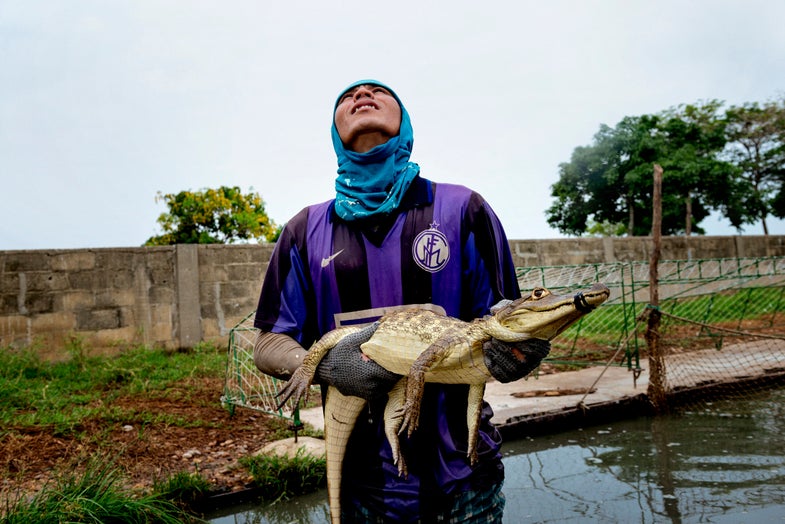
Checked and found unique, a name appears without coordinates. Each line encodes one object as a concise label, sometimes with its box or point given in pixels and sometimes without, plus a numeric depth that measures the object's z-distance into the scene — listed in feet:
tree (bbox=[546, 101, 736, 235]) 80.43
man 5.24
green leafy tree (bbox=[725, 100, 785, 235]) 89.66
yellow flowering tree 72.79
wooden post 20.92
